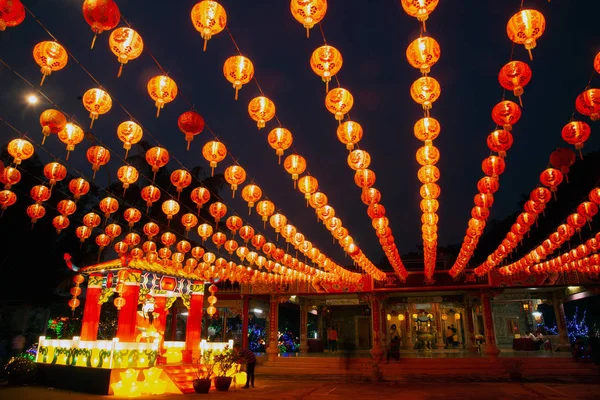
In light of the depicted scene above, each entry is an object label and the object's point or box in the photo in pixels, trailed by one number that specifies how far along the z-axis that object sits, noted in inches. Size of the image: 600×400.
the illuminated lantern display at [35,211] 339.0
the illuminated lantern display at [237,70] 199.5
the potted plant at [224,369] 380.8
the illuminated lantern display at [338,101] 217.8
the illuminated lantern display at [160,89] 209.3
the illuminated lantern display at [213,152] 273.7
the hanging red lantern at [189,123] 219.8
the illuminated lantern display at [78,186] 318.0
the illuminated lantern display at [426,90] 204.7
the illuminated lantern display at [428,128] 236.8
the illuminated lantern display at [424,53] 182.9
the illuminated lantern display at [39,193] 322.3
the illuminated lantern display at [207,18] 169.6
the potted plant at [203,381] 361.4
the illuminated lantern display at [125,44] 176.2
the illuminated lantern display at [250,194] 346.9
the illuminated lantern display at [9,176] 272.1
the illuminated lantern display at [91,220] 402.6
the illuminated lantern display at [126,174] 303.6
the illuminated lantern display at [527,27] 170.7
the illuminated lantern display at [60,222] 372.5
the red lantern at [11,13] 140.9
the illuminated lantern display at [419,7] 158.1
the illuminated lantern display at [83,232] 410.9
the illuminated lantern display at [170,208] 382.9
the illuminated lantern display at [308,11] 166.6
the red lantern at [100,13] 147.3
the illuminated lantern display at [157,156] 287.3
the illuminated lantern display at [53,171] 286.4
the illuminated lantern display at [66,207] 365.1
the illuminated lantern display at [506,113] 214.2
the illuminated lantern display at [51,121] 223.1
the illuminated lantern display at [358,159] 269.9
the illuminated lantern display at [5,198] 315.3
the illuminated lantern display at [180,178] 326.3
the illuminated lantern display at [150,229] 443.2
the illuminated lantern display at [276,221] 408.2
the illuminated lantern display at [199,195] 358.9
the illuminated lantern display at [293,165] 288.7
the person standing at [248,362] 416.7
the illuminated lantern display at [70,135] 242.8
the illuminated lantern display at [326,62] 193.9
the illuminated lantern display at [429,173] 295.9
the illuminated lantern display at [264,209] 381.1
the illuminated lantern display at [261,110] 226.1
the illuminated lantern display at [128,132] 251.0
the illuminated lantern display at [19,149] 258.5
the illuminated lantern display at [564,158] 250.2
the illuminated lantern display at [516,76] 190.2
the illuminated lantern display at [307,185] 326.6
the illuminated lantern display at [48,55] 180.4
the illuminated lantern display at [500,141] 242.2
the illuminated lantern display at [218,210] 394.3
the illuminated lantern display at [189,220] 425.7
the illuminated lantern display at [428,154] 274.1
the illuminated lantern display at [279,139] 255.1
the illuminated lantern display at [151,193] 351.3
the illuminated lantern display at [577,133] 229.6
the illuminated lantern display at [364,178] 289.6
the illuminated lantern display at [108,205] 371.6
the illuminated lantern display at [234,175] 308.2
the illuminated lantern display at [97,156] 264.4
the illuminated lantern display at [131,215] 413.3
